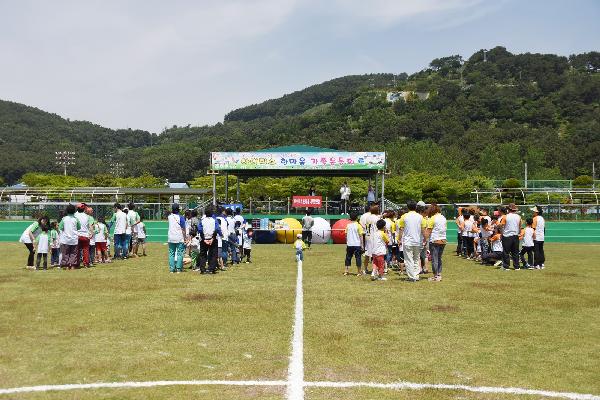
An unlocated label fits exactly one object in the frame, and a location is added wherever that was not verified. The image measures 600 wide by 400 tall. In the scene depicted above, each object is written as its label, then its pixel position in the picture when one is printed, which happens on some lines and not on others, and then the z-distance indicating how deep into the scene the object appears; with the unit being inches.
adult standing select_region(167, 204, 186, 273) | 607.5
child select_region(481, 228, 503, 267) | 708.7
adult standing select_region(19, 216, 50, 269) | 652.7
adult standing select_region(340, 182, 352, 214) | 1266.0
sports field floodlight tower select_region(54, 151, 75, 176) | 4491.9
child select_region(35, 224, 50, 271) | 647.1
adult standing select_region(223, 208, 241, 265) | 684.1
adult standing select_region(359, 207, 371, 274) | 594.9
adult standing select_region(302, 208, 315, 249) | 1091.0
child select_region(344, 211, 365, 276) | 596.7
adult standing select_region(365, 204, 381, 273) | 576.7
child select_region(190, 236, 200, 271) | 665.7
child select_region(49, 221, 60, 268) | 669.9
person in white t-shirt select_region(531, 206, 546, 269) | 684.1
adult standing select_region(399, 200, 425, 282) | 553.6
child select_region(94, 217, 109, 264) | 707.4
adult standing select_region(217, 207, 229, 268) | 641.6
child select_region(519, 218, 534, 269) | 690.2
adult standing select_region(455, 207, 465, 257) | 836.6
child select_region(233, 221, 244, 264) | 720.3
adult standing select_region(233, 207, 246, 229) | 721.6
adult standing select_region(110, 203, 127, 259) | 749.3
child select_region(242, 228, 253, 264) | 738.8
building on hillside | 5758.4
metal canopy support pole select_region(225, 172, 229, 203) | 1342.3
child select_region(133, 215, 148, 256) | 813.9
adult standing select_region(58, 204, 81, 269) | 641.6
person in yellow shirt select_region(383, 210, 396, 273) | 626.8
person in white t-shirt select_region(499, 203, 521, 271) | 665.6
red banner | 1263.5
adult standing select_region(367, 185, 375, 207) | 1277.1
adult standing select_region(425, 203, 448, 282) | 566.3
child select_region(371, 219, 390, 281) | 567.5
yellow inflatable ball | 1158.3
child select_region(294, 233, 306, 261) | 744.3
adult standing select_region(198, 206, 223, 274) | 596.3
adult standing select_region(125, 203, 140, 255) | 768.4
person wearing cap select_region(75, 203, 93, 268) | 650.3
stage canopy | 1217.6
